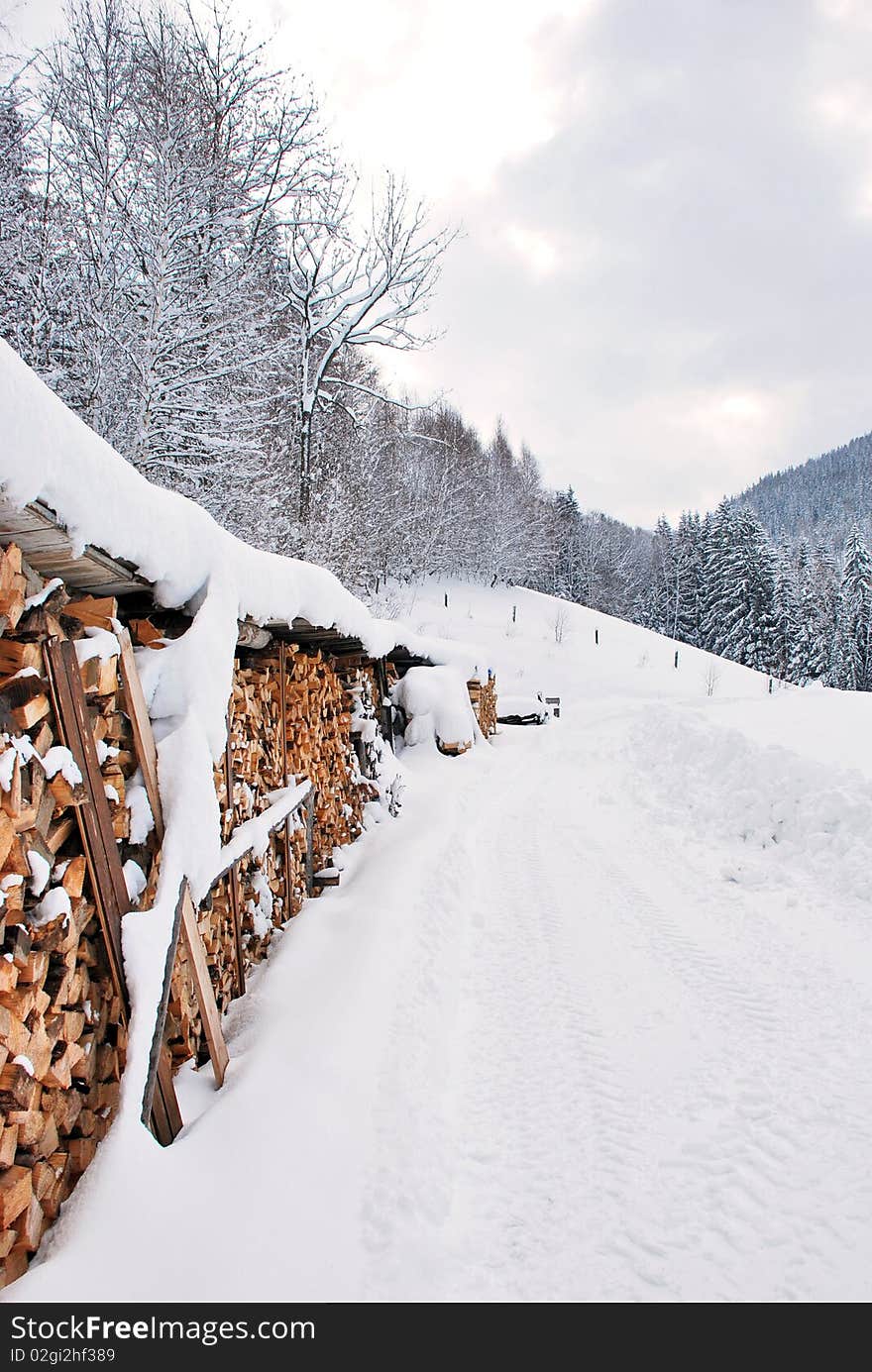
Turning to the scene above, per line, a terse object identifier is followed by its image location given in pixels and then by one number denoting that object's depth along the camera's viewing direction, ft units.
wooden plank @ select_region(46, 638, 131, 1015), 7.18
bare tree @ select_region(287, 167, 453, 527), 47.52
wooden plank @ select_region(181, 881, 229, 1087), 9.15
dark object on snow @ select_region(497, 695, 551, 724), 72.84
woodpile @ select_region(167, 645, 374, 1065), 12.04
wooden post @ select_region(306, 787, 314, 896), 18.38
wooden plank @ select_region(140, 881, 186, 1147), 7.84
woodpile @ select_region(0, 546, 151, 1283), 6.20
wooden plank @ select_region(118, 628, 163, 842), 8.57
